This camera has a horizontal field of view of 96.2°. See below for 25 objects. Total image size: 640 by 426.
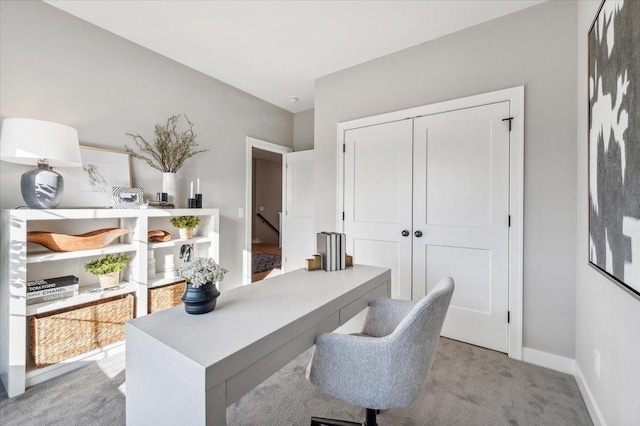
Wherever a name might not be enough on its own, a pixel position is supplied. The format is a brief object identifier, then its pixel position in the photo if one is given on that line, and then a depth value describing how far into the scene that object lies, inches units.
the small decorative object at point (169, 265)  108.7
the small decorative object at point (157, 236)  102.5
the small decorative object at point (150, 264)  102.8
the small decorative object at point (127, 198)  94.7
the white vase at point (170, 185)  109.3
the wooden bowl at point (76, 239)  76.0
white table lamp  68.9
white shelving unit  69.6
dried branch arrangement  106.7
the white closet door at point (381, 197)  107.8
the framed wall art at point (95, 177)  87.7
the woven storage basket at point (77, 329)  74.7
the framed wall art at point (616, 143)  39.4
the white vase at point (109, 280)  87.7
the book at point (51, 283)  74.9
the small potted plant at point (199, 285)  44.0
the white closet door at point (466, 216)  89.7
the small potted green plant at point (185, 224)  110.9
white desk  32.4
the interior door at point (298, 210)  159.0
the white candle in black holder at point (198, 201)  117.0
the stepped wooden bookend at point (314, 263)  72.6
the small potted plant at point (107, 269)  86.6
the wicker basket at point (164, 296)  98.0
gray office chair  41.8
